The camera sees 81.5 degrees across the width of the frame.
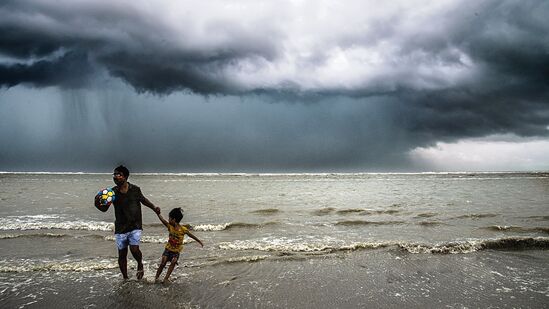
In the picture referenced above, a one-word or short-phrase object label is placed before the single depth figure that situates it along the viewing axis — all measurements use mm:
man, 6469
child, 6512
